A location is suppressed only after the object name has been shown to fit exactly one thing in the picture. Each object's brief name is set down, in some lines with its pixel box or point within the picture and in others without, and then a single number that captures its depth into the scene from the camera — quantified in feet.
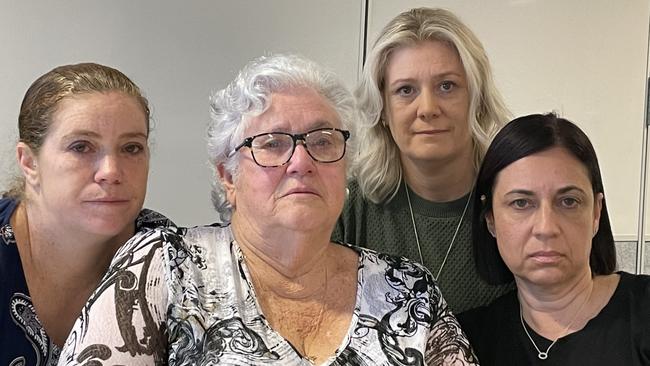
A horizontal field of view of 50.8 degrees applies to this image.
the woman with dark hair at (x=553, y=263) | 4.65
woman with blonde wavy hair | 5.81
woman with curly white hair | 3.99
